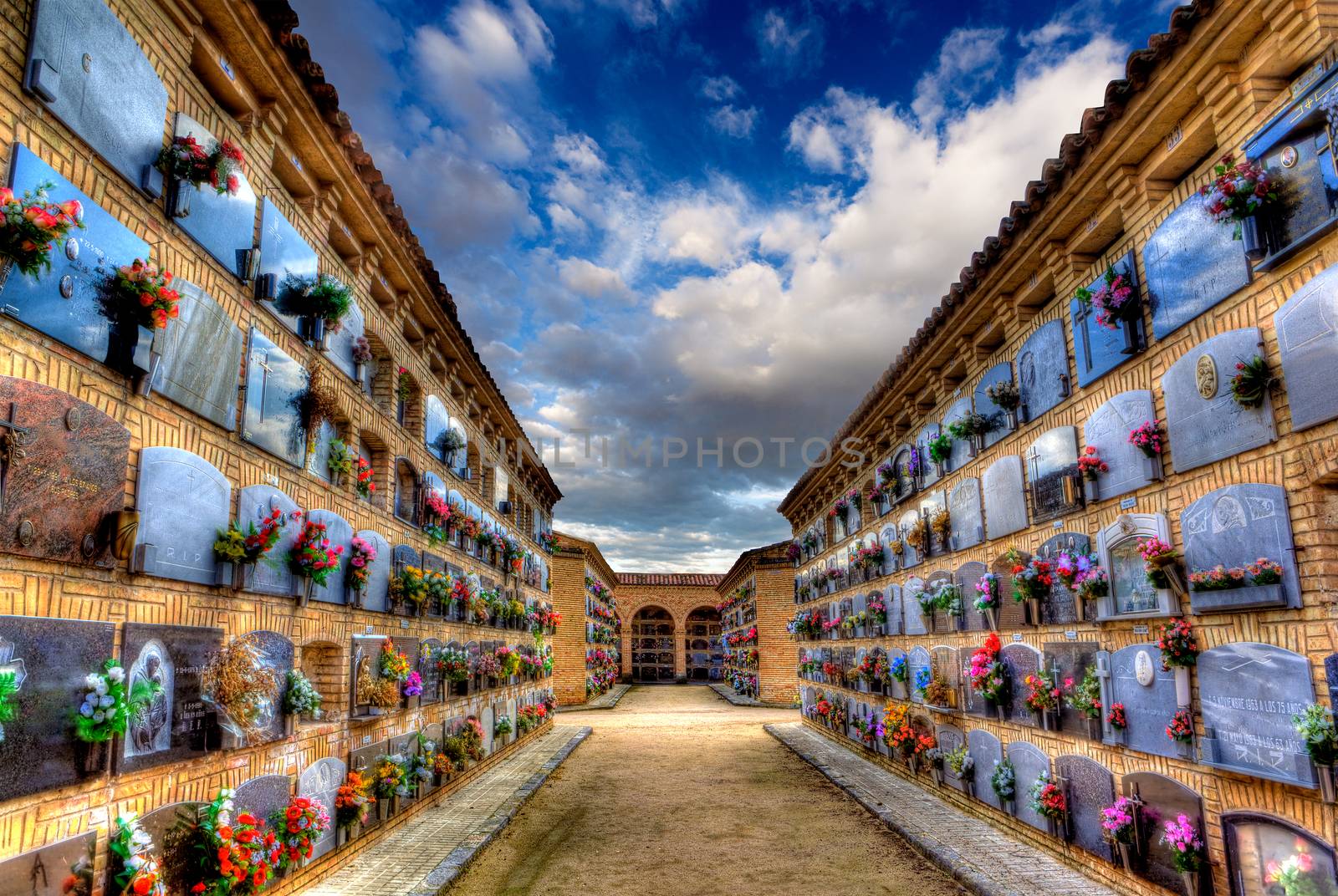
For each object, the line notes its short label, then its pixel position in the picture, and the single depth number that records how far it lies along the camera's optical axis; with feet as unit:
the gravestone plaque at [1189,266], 21.40
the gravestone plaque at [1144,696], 23.81
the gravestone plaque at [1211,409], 20.42
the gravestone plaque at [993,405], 35.94
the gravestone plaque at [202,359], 20.29
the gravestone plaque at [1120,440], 25.34
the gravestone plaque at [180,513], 19.04
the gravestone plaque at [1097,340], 26.22
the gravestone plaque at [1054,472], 29.37
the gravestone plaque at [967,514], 38.40
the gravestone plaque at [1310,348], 17.72
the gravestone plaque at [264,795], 22.84
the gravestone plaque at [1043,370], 30.68
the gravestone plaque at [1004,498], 33.83
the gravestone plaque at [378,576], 33.73
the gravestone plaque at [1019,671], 32.19
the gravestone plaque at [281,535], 23.95
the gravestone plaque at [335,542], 28.73
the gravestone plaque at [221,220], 21.66
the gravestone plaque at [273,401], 24.62
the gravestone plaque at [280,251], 25.91
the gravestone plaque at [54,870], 14.70
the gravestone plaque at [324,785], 27.09
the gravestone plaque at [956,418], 40.19
